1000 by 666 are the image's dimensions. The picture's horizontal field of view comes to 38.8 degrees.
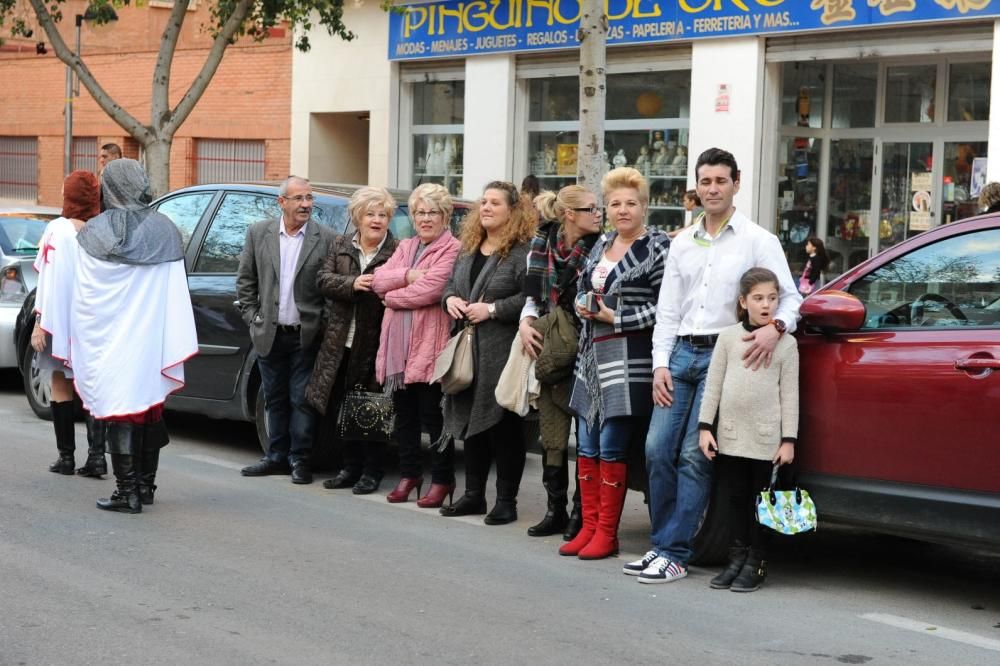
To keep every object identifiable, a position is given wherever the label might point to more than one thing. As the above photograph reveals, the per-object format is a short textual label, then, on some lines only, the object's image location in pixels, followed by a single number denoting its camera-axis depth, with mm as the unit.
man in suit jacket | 8547
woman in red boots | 6629
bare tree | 18641
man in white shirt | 6328
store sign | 14789
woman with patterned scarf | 7082
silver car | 12148
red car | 5738
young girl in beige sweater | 6098
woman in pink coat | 7828
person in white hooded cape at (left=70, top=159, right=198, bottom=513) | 7664
